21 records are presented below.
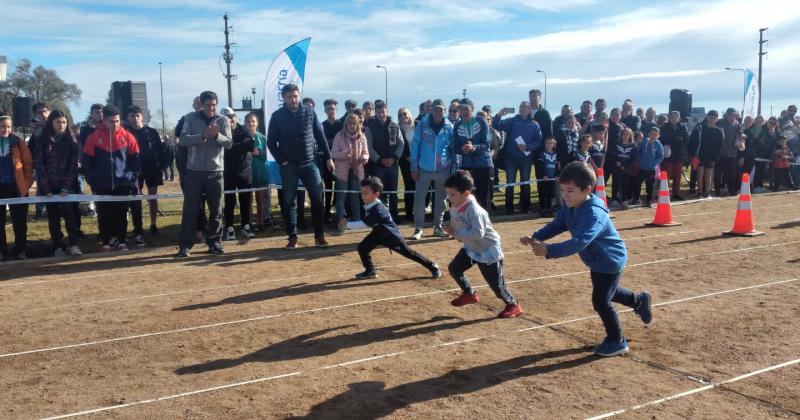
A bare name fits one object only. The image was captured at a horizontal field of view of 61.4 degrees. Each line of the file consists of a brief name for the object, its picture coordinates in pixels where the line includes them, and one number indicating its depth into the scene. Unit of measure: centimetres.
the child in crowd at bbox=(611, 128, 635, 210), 1540
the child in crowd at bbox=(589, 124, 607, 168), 1424
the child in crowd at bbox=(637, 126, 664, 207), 1553
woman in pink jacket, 1183
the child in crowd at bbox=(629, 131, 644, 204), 1575
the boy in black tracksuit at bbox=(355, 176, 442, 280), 805
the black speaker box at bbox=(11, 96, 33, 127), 1557
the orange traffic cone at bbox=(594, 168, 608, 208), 1350
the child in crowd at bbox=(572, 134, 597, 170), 1372
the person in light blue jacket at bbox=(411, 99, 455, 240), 1105
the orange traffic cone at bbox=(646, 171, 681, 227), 1249
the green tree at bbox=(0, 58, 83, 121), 6184
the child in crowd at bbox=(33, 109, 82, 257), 982
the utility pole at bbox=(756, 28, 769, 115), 4838
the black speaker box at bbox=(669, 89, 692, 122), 2512
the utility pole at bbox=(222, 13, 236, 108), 5497
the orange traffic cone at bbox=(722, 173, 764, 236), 1110
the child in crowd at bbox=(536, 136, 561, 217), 1412
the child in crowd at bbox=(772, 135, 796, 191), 1873
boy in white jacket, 627
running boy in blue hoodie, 520
